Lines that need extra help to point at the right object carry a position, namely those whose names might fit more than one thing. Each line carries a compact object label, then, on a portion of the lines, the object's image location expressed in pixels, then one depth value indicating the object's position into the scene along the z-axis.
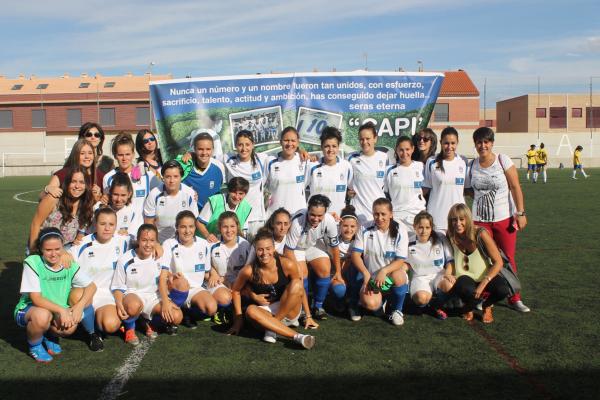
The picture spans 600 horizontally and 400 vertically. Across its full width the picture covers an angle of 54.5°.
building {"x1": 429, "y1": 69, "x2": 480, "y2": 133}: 45.81
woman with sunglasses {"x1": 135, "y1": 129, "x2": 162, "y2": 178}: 5.31
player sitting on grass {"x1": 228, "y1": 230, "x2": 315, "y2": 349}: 4.44
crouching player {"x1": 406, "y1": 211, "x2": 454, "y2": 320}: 5.00
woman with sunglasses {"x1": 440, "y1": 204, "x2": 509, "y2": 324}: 4.83
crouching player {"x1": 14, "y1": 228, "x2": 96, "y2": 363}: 4.07
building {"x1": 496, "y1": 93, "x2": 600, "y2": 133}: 51.59
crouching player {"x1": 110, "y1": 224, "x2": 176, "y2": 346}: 4.46
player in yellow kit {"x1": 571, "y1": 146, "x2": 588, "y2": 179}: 23.54
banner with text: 6.66
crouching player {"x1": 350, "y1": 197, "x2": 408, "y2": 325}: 4.89
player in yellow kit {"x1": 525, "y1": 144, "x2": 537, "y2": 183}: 22.47
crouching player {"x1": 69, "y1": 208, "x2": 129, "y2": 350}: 4.45
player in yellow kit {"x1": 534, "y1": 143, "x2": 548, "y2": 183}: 21.58
